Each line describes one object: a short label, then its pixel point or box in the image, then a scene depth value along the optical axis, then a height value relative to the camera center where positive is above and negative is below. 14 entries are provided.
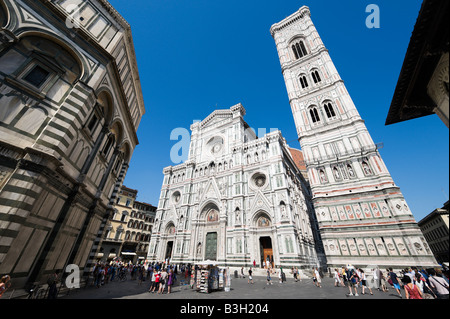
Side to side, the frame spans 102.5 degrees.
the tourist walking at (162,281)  9.75 -0.87
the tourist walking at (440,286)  4.87 -0.41
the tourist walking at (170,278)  9.60 -0.72
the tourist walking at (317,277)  11.64 -0.63
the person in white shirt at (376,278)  10.48 -0.56
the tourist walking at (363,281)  9.49 -0.67
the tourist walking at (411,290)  6.36 -0.69
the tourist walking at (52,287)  6.26 -0.82
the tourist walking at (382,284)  10.34 -0.88
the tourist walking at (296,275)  15.10 -0.71
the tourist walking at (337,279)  11.97 -0.75
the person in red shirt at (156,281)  9.98 -0.89
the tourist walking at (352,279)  9.39 -0.59
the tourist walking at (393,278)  9.31 -0.50
